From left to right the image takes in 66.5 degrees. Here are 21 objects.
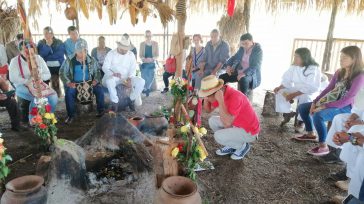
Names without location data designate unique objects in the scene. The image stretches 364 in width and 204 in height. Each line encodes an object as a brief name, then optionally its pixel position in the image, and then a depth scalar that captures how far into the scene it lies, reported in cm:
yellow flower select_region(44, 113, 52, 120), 361
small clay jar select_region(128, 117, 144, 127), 449
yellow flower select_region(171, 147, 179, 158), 273
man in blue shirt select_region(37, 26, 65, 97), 632
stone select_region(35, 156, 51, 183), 321
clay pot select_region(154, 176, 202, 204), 218
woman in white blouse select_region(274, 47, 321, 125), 477
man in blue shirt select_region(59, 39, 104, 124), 523
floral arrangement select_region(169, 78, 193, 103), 300
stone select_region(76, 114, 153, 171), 371
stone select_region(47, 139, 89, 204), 291
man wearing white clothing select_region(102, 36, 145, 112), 583
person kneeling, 357
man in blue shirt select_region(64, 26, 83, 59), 653
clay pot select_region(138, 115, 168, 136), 435
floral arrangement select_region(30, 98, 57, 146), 361
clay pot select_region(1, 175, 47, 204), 224
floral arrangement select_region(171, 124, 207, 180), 274
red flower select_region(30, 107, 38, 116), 364
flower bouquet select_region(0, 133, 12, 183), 261
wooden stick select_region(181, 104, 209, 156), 272
